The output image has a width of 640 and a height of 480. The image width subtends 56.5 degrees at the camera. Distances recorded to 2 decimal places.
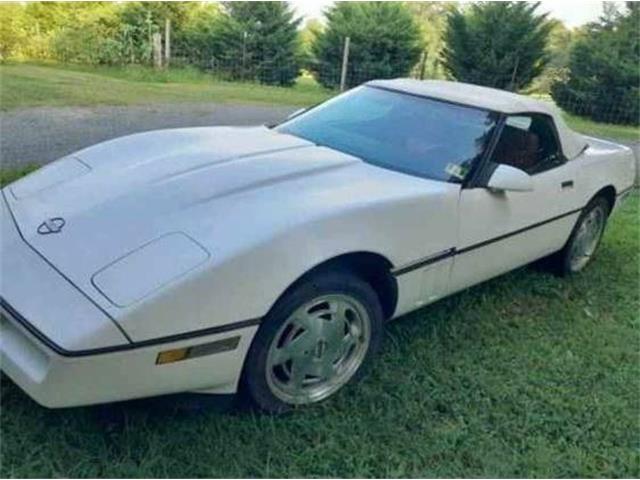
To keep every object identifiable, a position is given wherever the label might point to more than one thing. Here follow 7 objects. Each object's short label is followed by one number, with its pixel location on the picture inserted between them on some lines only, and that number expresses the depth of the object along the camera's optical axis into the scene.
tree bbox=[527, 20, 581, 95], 15.11
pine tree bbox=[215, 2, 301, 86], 14.31
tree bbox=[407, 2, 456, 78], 15.02
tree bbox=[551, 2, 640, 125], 14.50
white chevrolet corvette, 1.91
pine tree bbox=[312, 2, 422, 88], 14.63
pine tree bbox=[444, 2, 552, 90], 14.40
